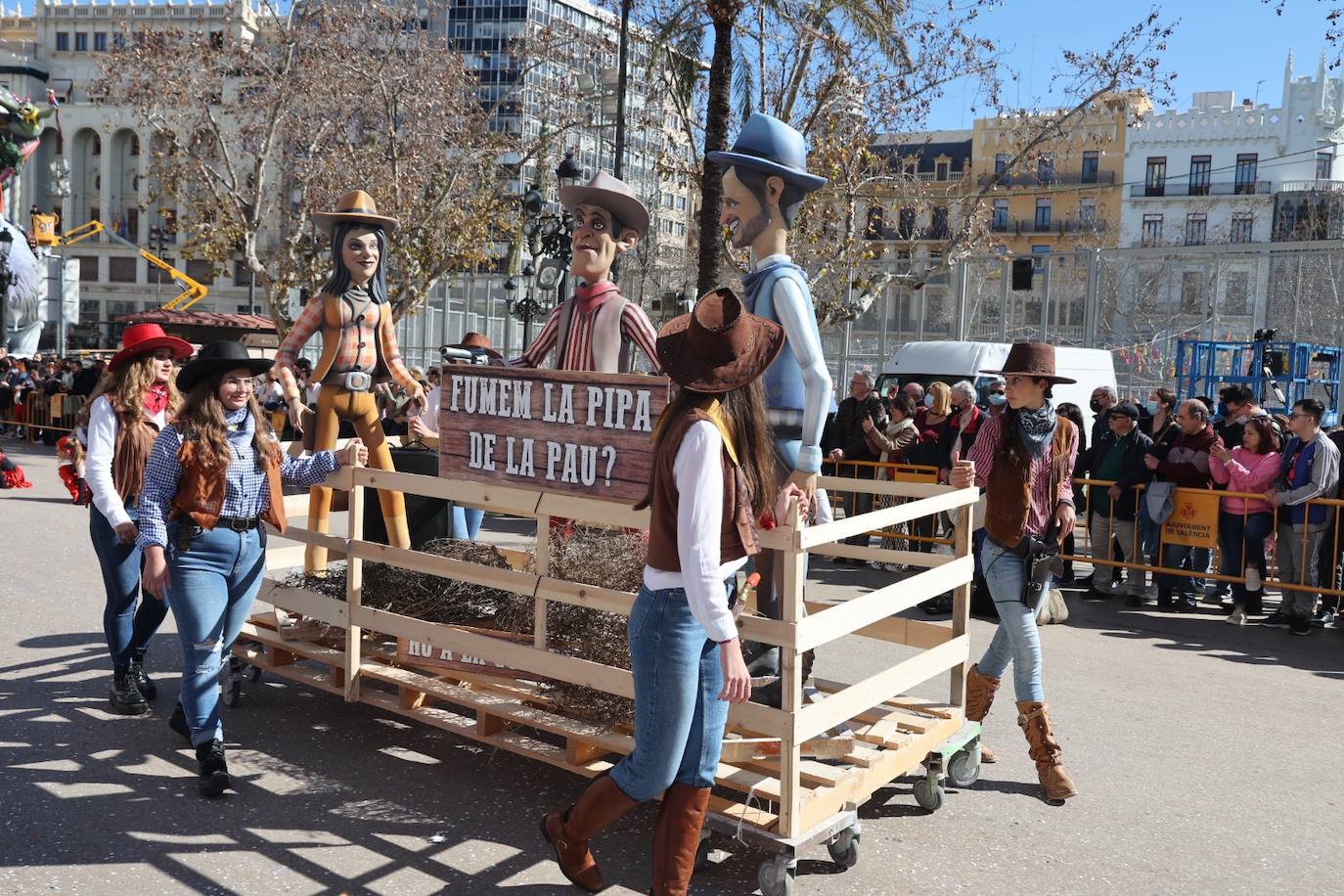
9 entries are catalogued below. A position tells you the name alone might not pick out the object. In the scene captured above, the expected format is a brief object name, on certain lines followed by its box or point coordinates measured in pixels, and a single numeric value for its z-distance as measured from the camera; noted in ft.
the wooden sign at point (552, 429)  14.44
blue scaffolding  60.75
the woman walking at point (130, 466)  18.94
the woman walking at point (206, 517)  15.71
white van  51.52
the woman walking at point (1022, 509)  16.83
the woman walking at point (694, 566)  10.87
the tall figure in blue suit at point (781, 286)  15.26
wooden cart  13.00
